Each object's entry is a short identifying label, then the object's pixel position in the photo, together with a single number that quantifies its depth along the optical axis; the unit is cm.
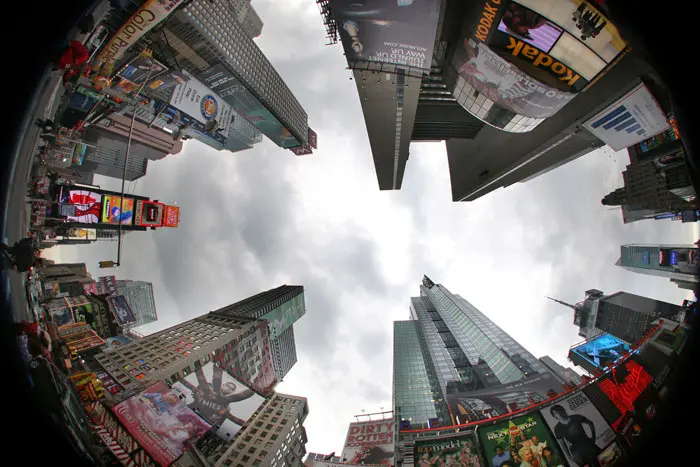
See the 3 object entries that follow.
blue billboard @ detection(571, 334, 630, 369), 4126
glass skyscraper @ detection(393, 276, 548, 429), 6253
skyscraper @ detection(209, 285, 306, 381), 7738
